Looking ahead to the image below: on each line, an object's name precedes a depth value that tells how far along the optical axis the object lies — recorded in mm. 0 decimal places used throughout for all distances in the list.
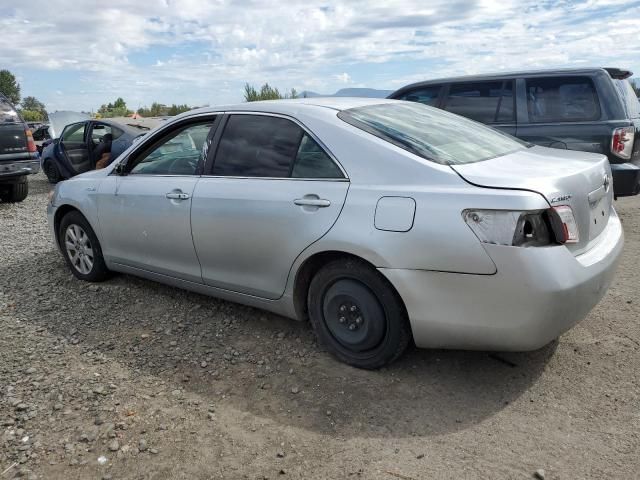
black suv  5992
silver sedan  2701
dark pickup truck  9102
